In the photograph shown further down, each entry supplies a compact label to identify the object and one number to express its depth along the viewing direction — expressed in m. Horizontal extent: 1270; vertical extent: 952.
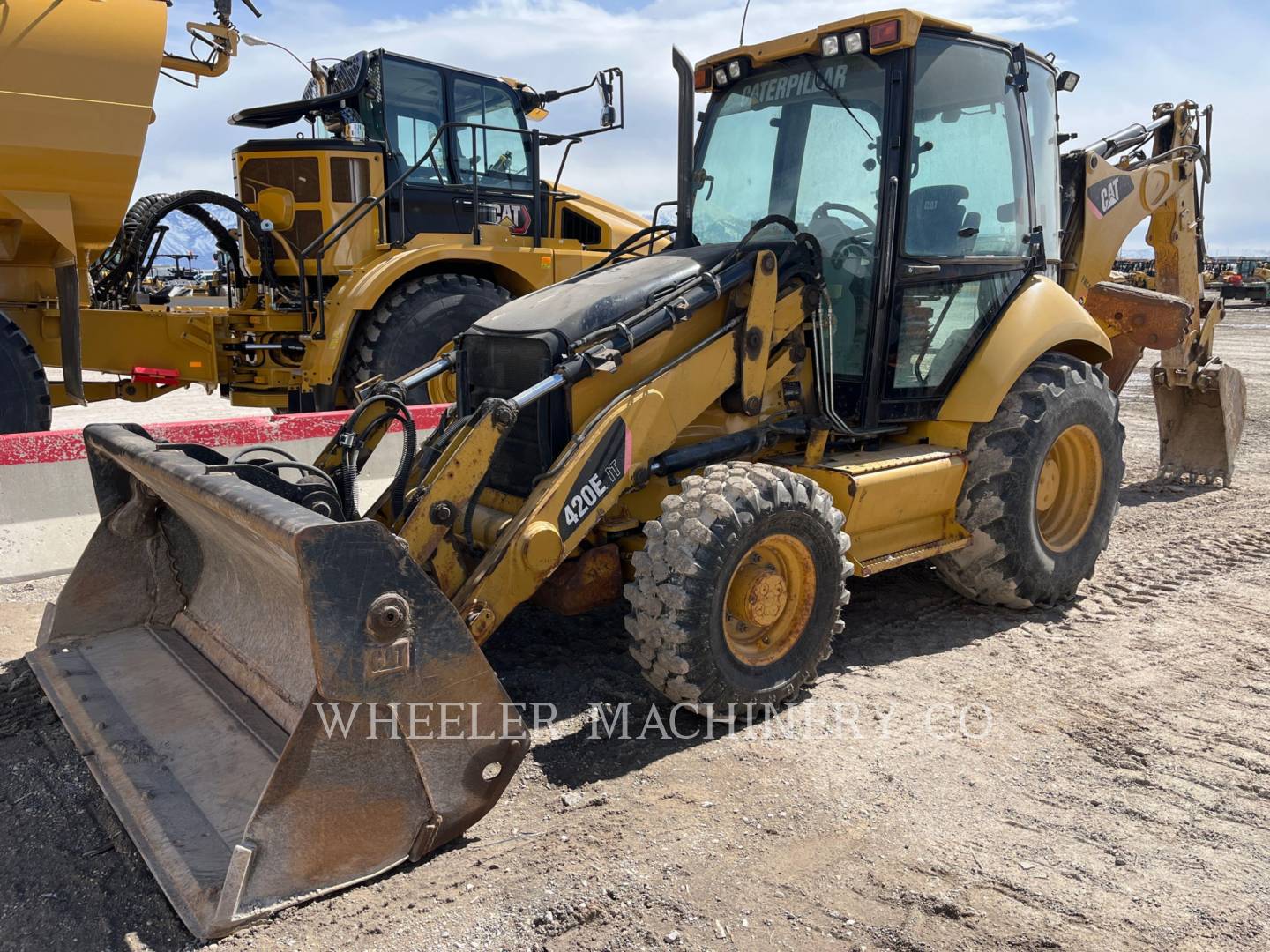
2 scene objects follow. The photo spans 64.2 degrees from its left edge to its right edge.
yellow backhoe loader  2.57
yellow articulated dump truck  6.95
